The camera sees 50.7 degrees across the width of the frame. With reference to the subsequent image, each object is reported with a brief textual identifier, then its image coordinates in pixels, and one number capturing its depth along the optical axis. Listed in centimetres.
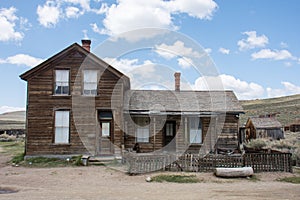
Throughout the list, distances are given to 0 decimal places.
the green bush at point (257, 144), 3108
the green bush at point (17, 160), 1853
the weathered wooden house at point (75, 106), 1895
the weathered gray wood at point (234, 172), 1401
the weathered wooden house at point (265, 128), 4178
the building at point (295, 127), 4971
